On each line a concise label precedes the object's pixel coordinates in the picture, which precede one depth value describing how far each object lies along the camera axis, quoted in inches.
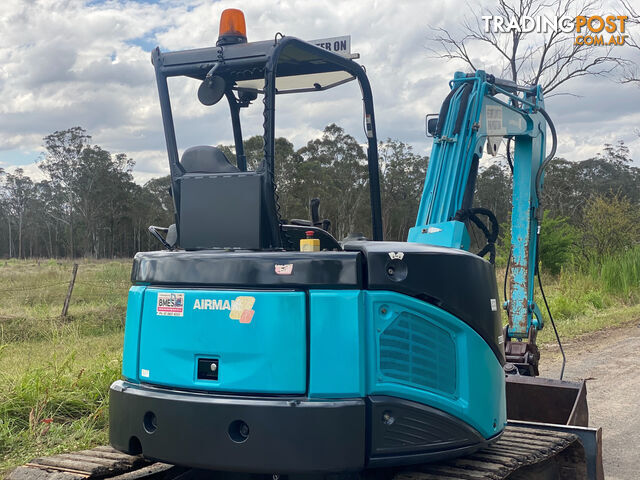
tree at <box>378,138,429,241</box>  1246.3
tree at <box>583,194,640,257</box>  776.9
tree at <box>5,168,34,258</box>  2679.9
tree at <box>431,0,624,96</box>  796.6
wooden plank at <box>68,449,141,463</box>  132.0
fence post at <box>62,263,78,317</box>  553.9
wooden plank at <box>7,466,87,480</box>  116.4
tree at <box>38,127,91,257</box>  2146.9
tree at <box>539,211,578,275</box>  697.0
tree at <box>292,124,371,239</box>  1060.7
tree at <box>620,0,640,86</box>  769.7
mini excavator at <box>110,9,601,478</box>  109.2
